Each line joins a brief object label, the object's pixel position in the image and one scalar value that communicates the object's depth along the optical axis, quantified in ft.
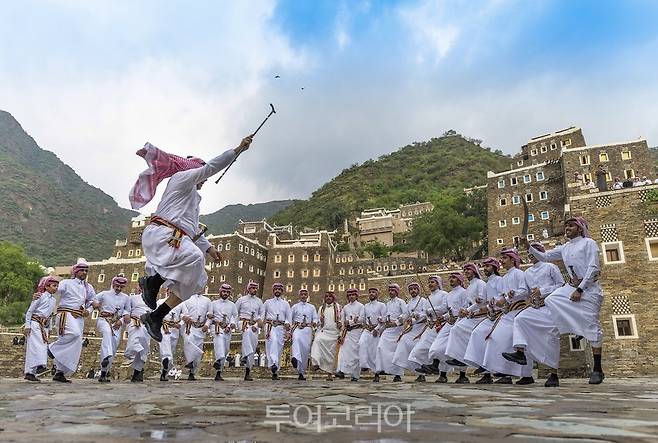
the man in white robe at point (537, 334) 23.22
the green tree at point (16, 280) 179.11
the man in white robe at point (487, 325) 26.76
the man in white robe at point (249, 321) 37.17
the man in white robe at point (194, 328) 35.60
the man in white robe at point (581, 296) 22.04
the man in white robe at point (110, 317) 31.63
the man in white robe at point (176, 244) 19.15
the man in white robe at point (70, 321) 28.14
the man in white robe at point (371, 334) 36.63
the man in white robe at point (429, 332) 31.55
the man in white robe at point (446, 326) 30.09
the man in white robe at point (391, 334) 34.53
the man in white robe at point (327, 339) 38.34
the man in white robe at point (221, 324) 36.37
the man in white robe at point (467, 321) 28.66
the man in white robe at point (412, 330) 33.63
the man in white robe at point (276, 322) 36.45
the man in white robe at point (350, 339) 37.17
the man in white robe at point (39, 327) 28.63
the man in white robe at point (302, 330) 36.70
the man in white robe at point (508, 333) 25.21
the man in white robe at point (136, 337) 32.76
